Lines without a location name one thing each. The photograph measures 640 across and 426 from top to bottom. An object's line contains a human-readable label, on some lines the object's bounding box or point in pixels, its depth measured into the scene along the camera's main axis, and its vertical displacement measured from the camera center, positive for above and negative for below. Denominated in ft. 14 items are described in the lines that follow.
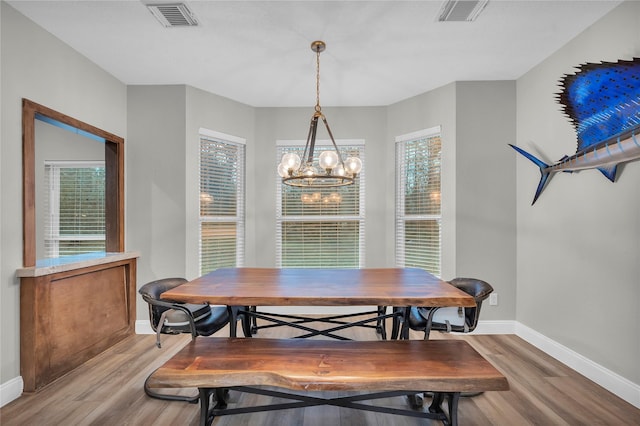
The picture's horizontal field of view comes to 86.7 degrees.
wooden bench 5.33 -2.63
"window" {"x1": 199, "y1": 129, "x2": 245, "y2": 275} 13.14 +0.43
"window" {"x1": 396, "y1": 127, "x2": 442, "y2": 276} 13.00 +0.44
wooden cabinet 7.95 -2.80
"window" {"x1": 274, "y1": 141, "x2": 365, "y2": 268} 14.60 -0.59
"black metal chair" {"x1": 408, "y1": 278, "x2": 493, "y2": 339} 7.65 -2.57
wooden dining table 6.66 -1.70
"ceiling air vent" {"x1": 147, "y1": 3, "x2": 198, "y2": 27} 7.80 +4.71
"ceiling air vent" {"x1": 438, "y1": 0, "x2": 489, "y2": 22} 7.62 +4.70
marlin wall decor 6.92 +2.25
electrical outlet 12.03 -3.11
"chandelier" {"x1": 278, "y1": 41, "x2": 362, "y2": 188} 8.20 +1.13
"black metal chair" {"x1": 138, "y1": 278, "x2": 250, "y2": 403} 7.51 -2.54
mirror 8.14 +1.82
